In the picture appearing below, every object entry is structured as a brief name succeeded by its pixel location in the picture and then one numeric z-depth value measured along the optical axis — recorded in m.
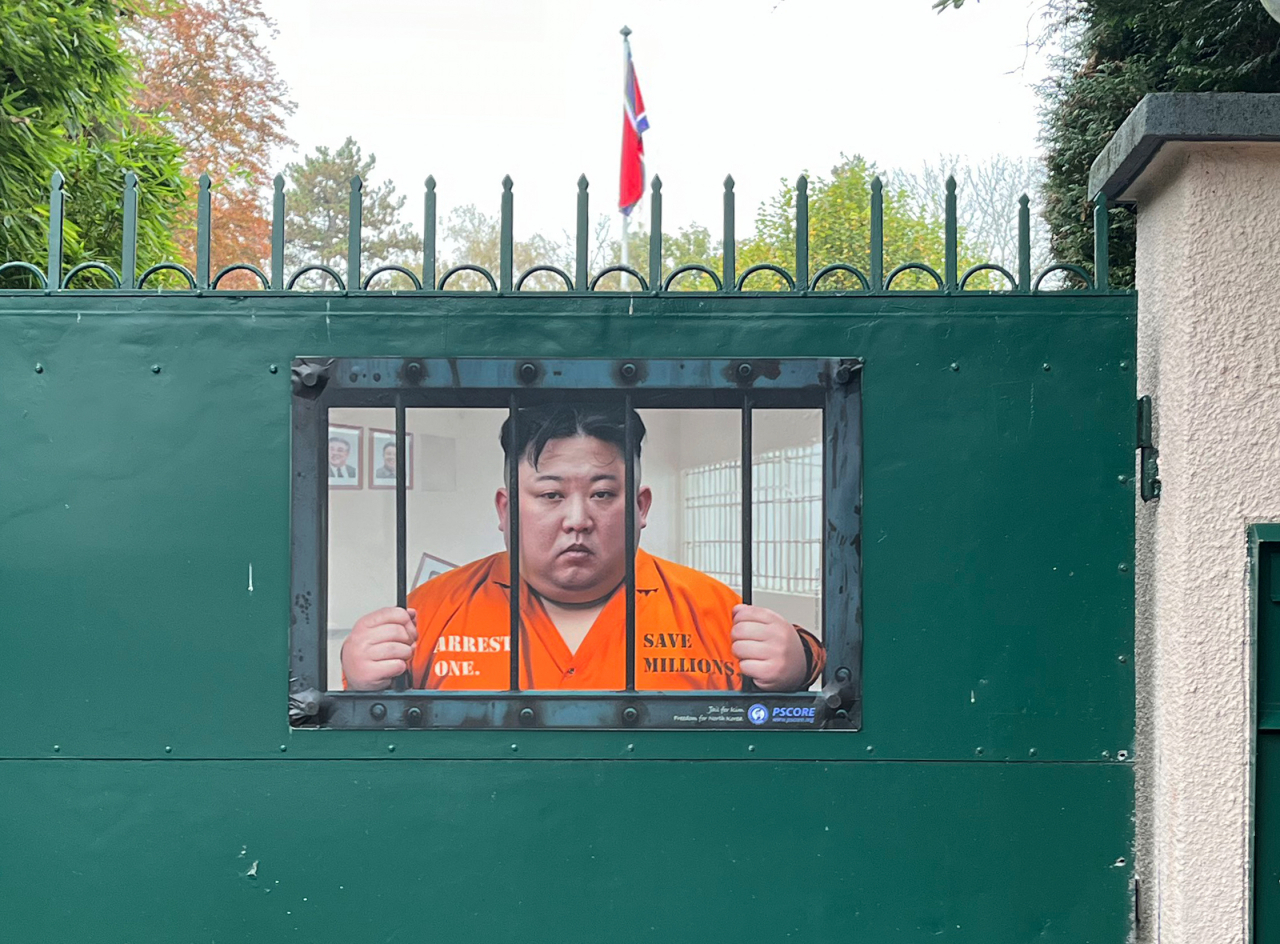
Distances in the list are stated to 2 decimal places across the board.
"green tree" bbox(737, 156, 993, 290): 23.00
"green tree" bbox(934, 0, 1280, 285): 6.61
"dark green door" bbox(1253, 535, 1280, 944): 2.99
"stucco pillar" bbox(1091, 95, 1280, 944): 2.97
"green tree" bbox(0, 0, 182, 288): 8.89
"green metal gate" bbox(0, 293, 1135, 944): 3.17
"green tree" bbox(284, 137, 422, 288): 39.84
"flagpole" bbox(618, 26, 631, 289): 17.03
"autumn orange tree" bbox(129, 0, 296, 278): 25.05
